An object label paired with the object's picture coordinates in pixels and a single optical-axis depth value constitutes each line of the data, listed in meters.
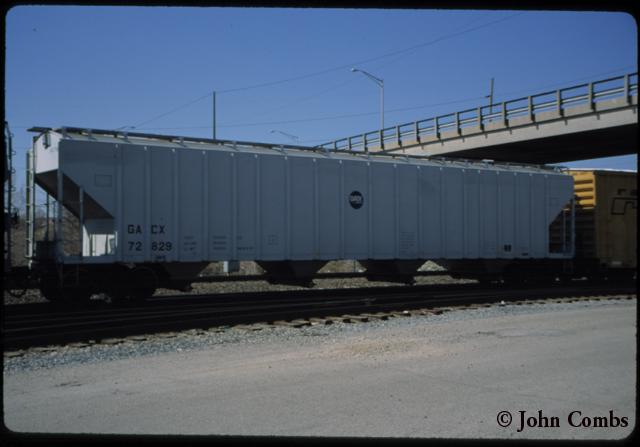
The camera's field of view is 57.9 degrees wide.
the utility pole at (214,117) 40.60
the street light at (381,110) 49.15
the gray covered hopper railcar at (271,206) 14.13
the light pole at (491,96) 61.74
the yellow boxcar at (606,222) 21.92
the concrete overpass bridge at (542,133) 29.56
